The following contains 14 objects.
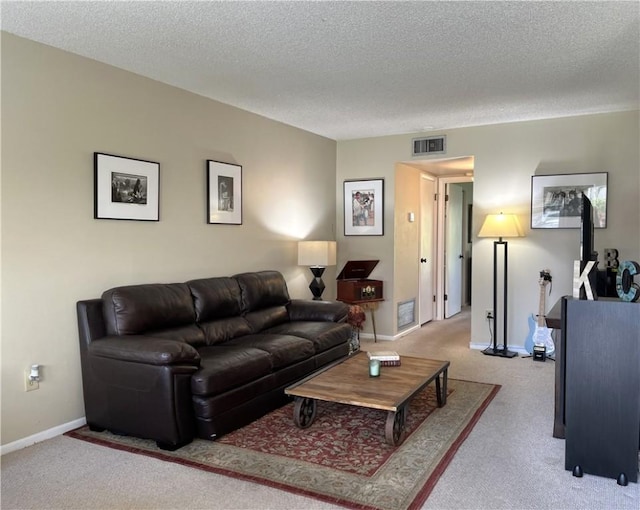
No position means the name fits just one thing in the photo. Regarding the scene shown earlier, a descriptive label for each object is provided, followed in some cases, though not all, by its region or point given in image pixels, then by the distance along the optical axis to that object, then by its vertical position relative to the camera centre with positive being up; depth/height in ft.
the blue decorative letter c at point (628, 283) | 8.75 -0.74
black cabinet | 8.45 -2.46
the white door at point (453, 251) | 25.62 -0.57
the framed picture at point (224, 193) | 14.69 +1.38
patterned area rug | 8.30 -3.98
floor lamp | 17.06 -0.10
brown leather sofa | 9.76 -2.52
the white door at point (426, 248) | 23.27 -0.38
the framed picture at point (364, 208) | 20.48 +1.30
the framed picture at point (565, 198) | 16.48 +1.37
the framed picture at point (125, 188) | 11.53 +1.21
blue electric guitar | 16.97 -2.97
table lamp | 17.81 -0.49
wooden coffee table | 9.79 -2.99
